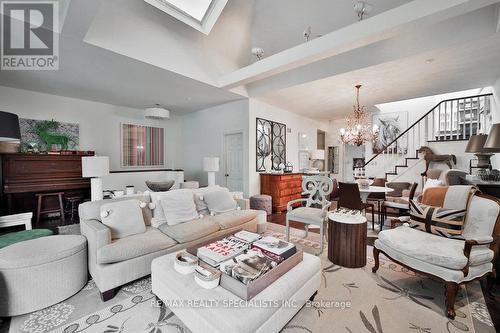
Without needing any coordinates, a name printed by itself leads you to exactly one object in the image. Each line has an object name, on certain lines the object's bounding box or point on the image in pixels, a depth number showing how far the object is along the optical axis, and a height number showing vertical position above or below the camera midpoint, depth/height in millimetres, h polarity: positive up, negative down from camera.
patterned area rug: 1562 -1237
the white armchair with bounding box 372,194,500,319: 1697 -784
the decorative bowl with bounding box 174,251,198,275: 1575 -781
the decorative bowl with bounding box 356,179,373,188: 4019 -406
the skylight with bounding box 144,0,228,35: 2670 +2110
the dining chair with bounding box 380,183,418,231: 3582 -760
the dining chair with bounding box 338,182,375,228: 3523 -585
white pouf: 1642 -930
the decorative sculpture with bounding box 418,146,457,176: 4965 +132
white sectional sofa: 1867 -830
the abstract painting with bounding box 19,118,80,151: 4367 +688
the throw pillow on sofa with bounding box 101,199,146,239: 2164 -592
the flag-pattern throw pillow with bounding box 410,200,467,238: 2076 -593
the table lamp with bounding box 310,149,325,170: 7219 +293
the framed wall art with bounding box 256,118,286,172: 5484 +530
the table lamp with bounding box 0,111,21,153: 2354 +430
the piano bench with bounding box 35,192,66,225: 4121 -890
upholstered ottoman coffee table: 1209 -899
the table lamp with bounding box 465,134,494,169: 2773 +189
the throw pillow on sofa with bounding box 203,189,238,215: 3145 -598
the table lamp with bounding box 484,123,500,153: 2213 +266
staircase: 5078 +860
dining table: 3724 -486
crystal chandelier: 4719 +748
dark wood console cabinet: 5172 -622
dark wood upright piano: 3812 -284
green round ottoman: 2035 -759
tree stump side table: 2412 -935
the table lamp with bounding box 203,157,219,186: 4257 -34
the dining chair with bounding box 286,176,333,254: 2850 -614
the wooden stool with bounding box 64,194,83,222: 4406 -872
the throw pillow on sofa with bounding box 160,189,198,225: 2627 -569
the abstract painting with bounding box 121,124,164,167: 5887 +538
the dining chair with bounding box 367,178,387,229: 3906 -710
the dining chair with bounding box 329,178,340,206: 4669 -723
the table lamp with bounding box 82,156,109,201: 2502 -82
